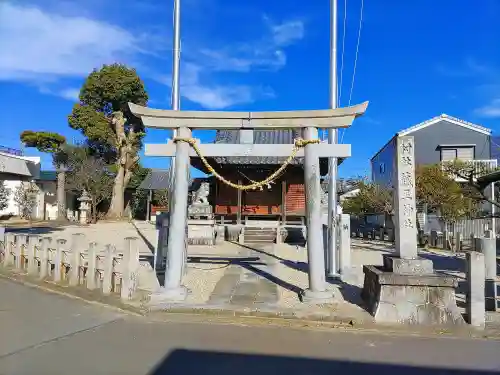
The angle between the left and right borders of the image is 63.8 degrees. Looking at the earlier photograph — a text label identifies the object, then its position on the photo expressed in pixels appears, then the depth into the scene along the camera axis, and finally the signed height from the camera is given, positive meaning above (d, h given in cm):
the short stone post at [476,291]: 632 -115
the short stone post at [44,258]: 991 -117
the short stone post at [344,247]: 1064 -83
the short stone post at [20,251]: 1101 -110
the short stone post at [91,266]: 846 -114
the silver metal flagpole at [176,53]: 1147 +470
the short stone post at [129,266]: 772 -103
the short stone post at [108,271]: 809 -119
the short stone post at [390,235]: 2406 -109
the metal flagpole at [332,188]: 1050 +75
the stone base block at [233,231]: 2116 -88
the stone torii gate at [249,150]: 779 +131
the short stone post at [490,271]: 727 -103
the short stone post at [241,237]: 1992 -112
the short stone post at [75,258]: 898 -104
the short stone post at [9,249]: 1161 -111
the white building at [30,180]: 3269 +283
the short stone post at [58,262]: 944 -119
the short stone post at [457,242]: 1902 -117
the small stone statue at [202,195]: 2039 +96
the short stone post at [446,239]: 1992 -108
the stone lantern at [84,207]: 3160 +41
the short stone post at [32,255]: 1041 -114
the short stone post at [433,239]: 2131 -114
